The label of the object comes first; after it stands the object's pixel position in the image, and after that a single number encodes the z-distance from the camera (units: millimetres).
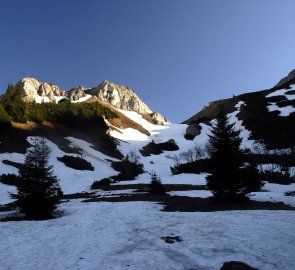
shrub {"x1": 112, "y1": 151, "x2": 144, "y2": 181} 53678
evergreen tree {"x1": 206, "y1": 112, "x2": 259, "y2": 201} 22688
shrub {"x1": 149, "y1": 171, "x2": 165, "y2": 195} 31109
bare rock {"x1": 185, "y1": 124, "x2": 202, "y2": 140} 107625
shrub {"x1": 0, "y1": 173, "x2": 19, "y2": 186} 37500
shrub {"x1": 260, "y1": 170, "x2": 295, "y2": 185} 40281
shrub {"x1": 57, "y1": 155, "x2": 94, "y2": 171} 54759
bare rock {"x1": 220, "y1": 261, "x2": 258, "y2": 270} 8547
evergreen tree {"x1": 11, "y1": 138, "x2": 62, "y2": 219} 20250
